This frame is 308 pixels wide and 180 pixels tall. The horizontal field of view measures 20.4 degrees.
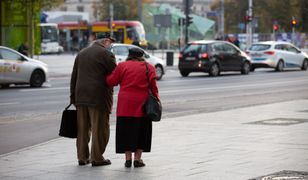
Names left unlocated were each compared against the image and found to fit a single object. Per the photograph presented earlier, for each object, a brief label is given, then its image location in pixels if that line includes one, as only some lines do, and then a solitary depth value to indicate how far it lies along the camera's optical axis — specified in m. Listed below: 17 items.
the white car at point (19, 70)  29.14
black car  37.94
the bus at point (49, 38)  82.56
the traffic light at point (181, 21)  54.53
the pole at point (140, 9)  79.56
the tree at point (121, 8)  93.25
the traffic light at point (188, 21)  52.50
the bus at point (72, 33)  85.06
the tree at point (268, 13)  72.68
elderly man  10.72
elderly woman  10.41
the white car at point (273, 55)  44.03
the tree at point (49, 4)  44.28
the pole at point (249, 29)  62.95
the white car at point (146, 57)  34.41
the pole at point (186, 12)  52.76
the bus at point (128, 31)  78.06
